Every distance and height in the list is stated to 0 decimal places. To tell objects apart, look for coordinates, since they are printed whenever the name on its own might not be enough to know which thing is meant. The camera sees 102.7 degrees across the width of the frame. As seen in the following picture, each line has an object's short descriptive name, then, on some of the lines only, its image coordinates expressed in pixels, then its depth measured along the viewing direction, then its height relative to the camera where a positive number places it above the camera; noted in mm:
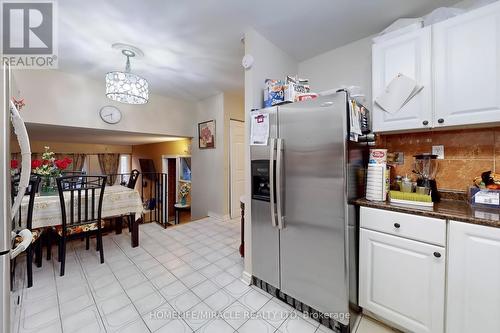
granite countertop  1089 -291
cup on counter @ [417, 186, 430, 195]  1477 -191
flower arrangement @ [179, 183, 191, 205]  5672 -737
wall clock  3182 +832
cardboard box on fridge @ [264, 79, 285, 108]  1744 +639
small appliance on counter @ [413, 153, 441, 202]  1518 -69
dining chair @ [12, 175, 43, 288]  1810 -518
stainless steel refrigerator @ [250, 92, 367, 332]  1334 -296
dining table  1965 -478
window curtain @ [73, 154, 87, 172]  6587 +147
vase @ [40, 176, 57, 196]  2470 -271
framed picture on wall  4023 +634
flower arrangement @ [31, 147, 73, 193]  2354 -30
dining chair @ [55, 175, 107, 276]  2027 -541
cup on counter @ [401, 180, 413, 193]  1587 -174
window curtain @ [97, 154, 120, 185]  7207 +121
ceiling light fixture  2098 +859
